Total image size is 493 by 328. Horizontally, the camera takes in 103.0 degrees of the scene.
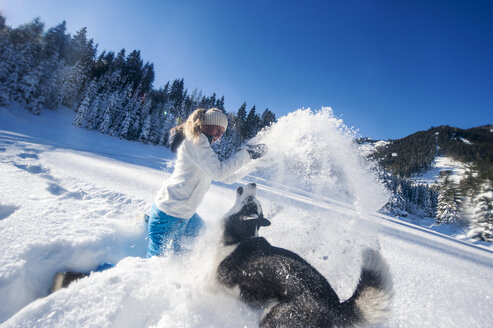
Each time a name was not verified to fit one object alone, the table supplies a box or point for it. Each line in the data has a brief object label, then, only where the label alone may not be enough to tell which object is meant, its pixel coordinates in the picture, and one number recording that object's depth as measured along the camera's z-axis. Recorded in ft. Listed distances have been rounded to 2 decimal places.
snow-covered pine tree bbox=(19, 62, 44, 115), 92.84
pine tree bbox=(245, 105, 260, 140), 157.69
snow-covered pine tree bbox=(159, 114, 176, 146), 133.90
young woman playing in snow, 7.80
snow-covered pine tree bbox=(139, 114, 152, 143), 124.67
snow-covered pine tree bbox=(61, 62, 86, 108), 118.81
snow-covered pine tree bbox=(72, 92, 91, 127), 106.93
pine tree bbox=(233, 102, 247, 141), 158.30
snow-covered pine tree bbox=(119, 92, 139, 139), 118.21
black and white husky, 5.49
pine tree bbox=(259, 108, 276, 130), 163.48
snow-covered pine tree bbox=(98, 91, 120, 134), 113.54
